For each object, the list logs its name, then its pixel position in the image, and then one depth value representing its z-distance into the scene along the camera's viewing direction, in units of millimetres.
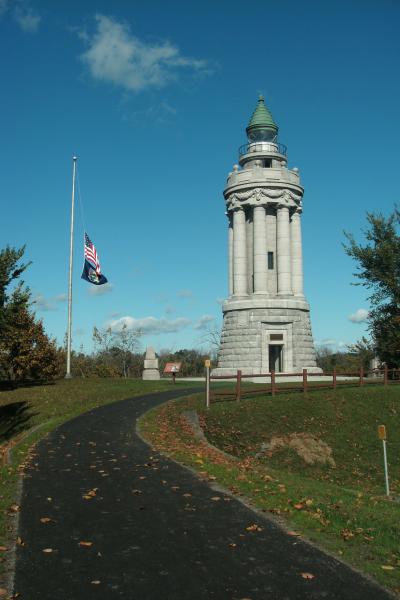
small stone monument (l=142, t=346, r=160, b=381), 45719
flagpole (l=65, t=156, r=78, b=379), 41219
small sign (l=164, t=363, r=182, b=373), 38962
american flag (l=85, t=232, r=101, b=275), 39531
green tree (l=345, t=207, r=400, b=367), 44938
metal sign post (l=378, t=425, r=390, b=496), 16334
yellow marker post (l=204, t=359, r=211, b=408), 25392
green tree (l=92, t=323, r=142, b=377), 78925
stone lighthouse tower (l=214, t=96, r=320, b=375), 45469
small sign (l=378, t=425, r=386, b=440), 16344
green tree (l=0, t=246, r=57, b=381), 27744
